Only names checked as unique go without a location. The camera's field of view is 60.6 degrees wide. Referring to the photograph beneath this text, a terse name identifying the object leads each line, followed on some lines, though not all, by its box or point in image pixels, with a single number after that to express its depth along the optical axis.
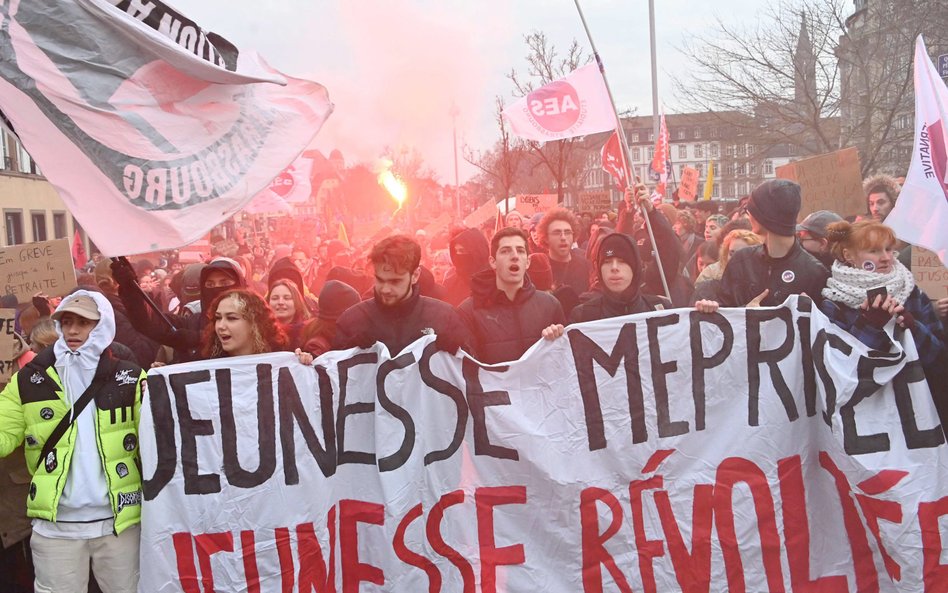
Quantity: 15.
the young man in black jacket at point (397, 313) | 3.71
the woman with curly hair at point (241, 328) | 3.70
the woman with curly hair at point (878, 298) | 3.64
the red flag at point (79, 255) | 12.64
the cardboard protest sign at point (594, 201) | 12.78
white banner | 3.50
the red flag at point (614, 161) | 7.15
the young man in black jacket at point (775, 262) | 4.04
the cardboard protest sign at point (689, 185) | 15.01
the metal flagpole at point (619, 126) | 4.91
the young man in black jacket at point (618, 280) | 4.10
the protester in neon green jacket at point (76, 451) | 3.21
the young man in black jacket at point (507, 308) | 4.05
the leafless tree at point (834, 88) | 17.55
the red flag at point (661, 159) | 14.13
